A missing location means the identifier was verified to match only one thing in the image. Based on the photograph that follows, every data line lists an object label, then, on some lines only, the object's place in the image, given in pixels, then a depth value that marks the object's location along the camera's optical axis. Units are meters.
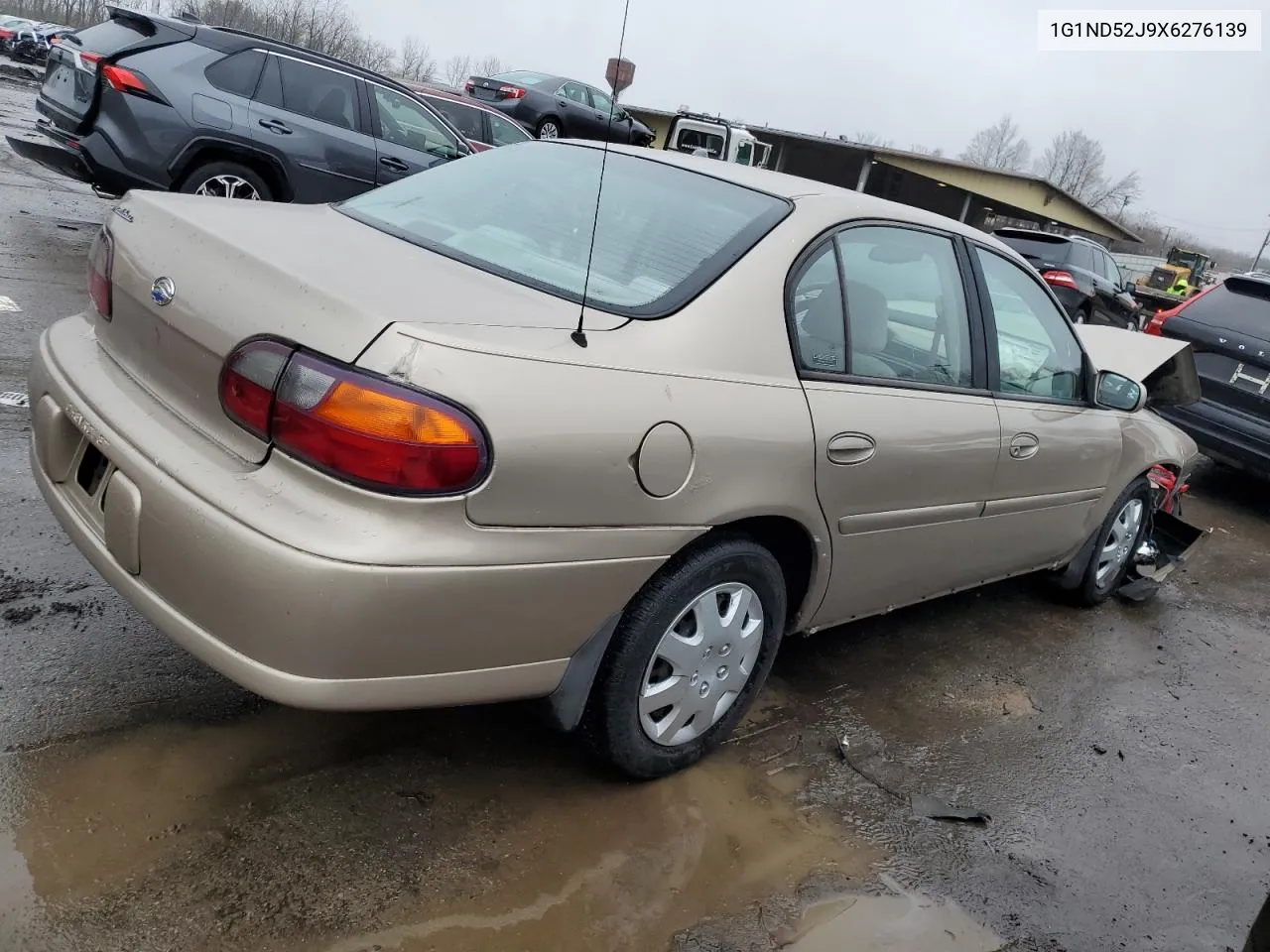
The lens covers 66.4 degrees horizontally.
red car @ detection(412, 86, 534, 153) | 11.47
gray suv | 6.68
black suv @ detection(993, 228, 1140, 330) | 12.75
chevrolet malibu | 1.86
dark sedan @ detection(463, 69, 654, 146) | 17.42
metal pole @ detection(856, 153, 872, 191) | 34.97
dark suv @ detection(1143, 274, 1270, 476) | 6.67
